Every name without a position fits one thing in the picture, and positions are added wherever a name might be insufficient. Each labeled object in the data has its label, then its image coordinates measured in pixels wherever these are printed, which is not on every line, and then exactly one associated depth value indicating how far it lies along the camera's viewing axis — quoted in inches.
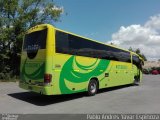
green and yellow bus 237.9
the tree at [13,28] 520.0
